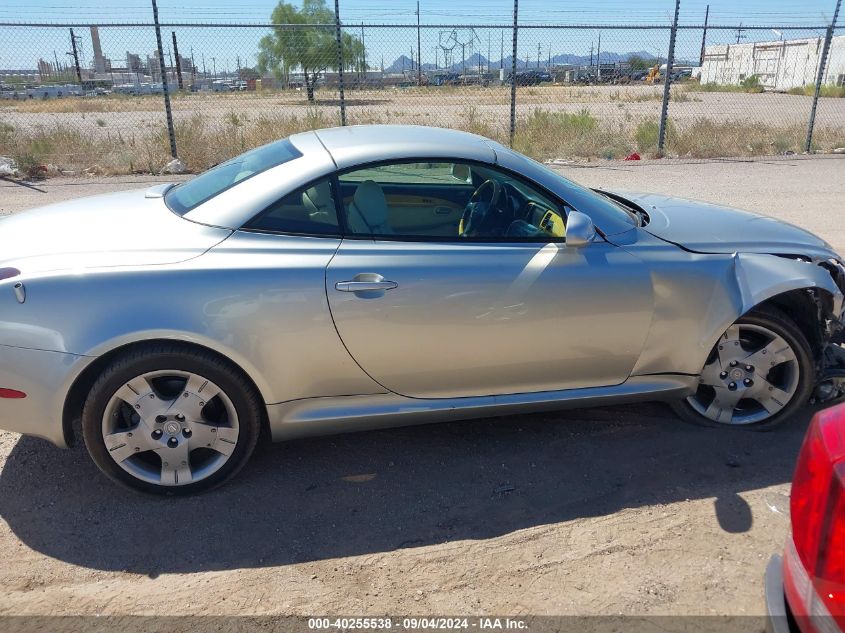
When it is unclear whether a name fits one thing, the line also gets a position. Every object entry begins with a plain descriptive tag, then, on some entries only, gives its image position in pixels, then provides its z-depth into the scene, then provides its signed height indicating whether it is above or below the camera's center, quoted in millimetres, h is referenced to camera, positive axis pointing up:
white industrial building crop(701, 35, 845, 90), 42719 +238
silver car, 2963 -1022
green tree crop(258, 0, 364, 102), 13125 +369
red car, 1591 -1075
